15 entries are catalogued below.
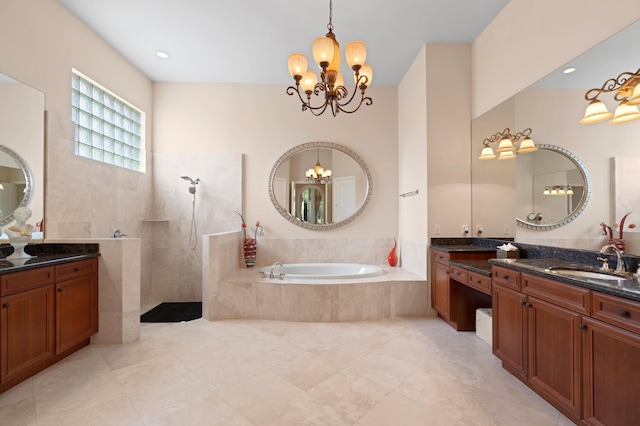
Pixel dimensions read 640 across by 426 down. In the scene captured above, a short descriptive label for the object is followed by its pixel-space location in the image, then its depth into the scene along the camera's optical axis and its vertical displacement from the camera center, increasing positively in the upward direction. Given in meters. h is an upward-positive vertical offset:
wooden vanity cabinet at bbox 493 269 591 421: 1.54 -0.76
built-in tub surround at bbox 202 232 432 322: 3.23 -0.96
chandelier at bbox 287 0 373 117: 1.99 +1.14
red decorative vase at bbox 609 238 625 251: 1.79 -0.18
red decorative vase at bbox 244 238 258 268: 4.12 -0.56
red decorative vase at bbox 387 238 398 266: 4.18 -0.64
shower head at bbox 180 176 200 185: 4.04 +0.51
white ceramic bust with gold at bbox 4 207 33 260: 2.24 -0.15
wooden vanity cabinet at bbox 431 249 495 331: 2.96 -0.88
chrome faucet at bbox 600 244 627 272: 1.73 -0.29
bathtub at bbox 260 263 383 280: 4.06 -0.79
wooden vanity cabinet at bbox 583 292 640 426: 1.26 -0.71
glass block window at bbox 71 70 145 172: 3.13 +1.12
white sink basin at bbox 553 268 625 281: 1.61 -0.38
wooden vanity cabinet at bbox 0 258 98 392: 1.89 -0.78
